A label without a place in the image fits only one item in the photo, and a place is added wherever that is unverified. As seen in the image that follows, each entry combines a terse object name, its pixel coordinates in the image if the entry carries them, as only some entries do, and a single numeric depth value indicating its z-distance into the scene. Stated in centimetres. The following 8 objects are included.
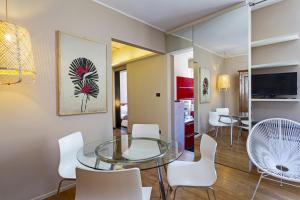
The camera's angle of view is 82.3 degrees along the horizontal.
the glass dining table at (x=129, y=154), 151
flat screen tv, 229
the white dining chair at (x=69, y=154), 165
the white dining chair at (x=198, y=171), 145
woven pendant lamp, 138
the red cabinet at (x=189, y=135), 411
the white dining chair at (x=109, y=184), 98
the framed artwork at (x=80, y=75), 208
